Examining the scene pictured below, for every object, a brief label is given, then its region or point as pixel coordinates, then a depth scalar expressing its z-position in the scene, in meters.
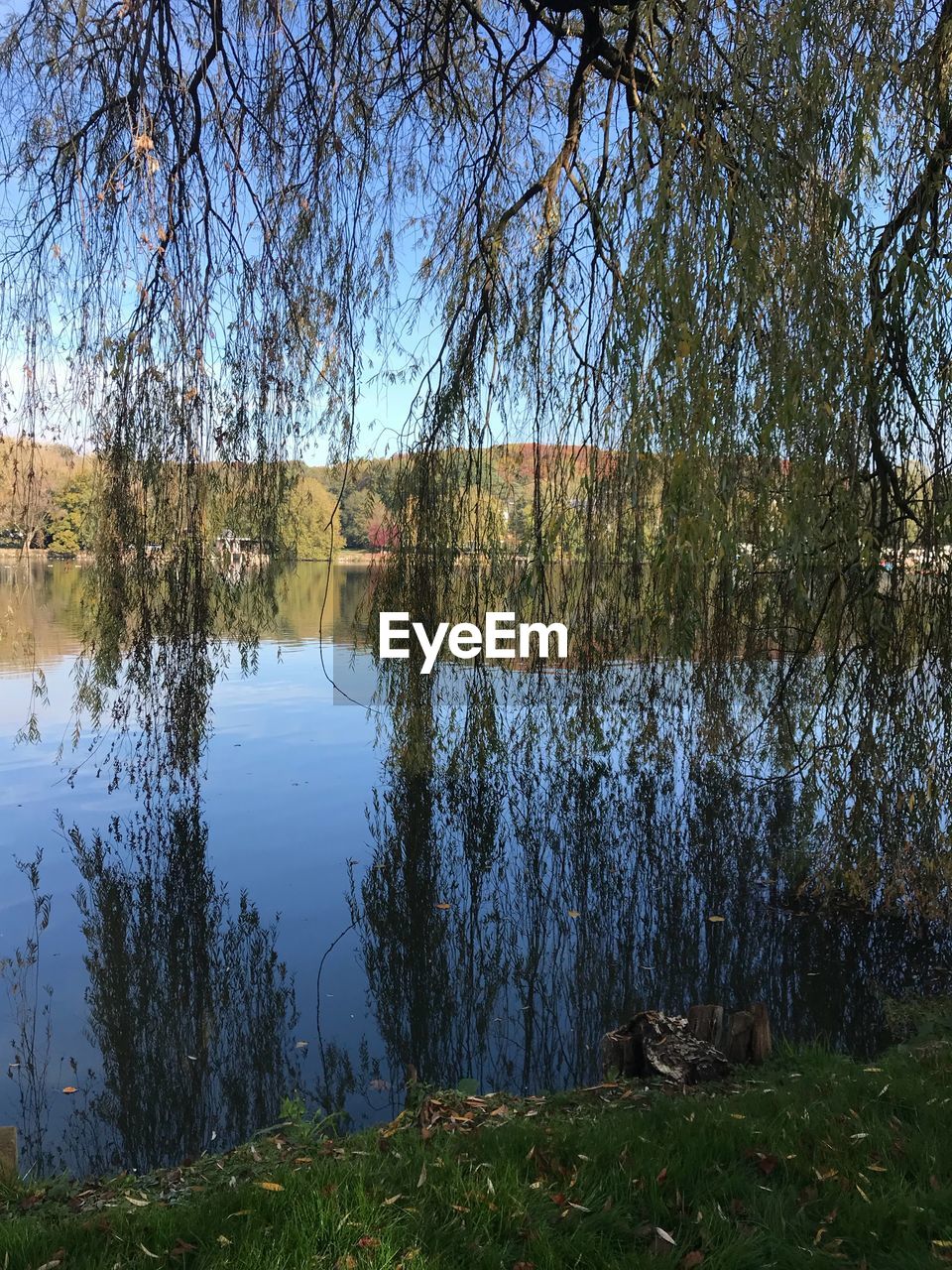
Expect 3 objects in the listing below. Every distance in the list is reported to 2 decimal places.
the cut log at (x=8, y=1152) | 2.38
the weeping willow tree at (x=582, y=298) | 2.82
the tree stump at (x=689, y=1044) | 2.97
